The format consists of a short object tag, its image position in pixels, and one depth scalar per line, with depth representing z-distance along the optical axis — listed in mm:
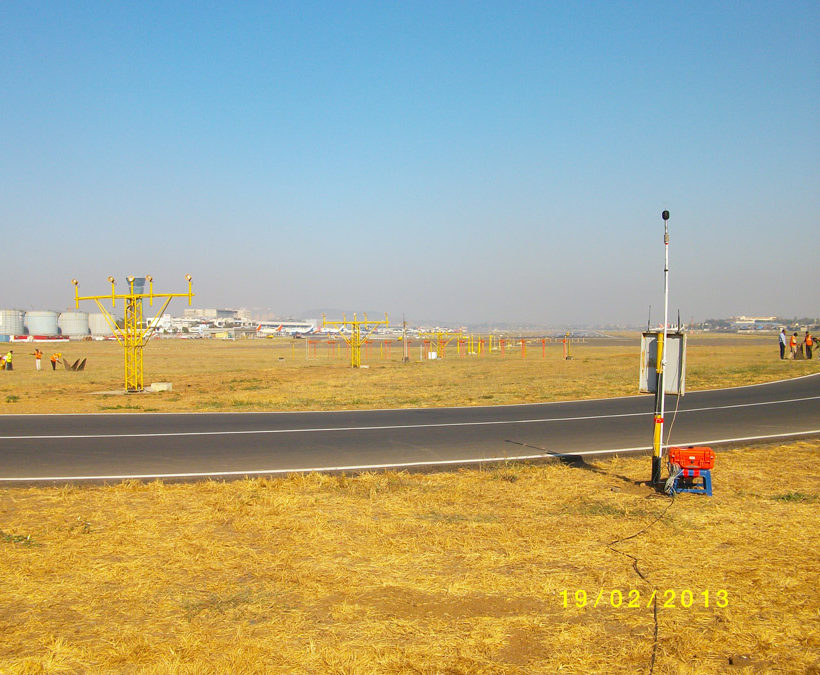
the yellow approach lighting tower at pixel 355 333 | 40000
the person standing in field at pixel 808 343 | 40562
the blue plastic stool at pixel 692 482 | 9359
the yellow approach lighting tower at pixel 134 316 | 24891
